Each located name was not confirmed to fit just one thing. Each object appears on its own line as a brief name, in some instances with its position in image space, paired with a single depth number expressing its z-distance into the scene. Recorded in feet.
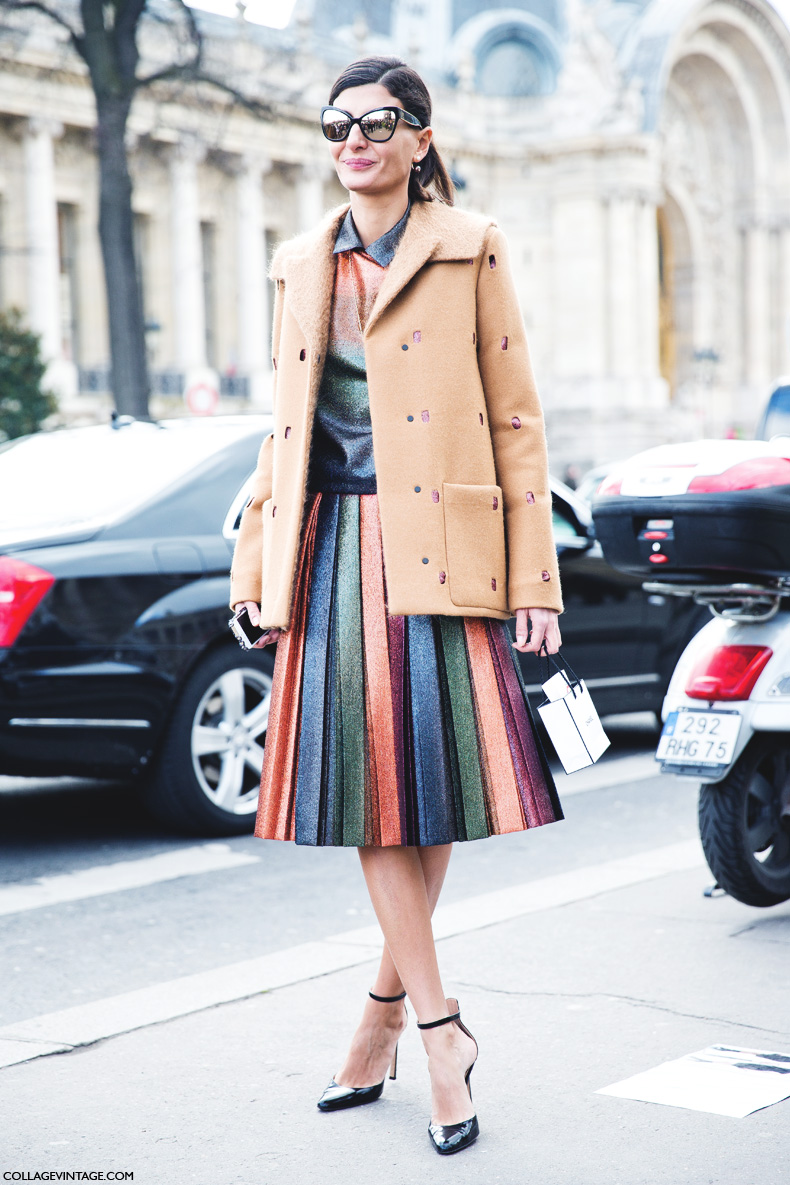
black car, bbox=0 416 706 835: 38.09
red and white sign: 147.13
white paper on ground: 21.95
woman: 20.72
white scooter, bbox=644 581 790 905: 31.17
